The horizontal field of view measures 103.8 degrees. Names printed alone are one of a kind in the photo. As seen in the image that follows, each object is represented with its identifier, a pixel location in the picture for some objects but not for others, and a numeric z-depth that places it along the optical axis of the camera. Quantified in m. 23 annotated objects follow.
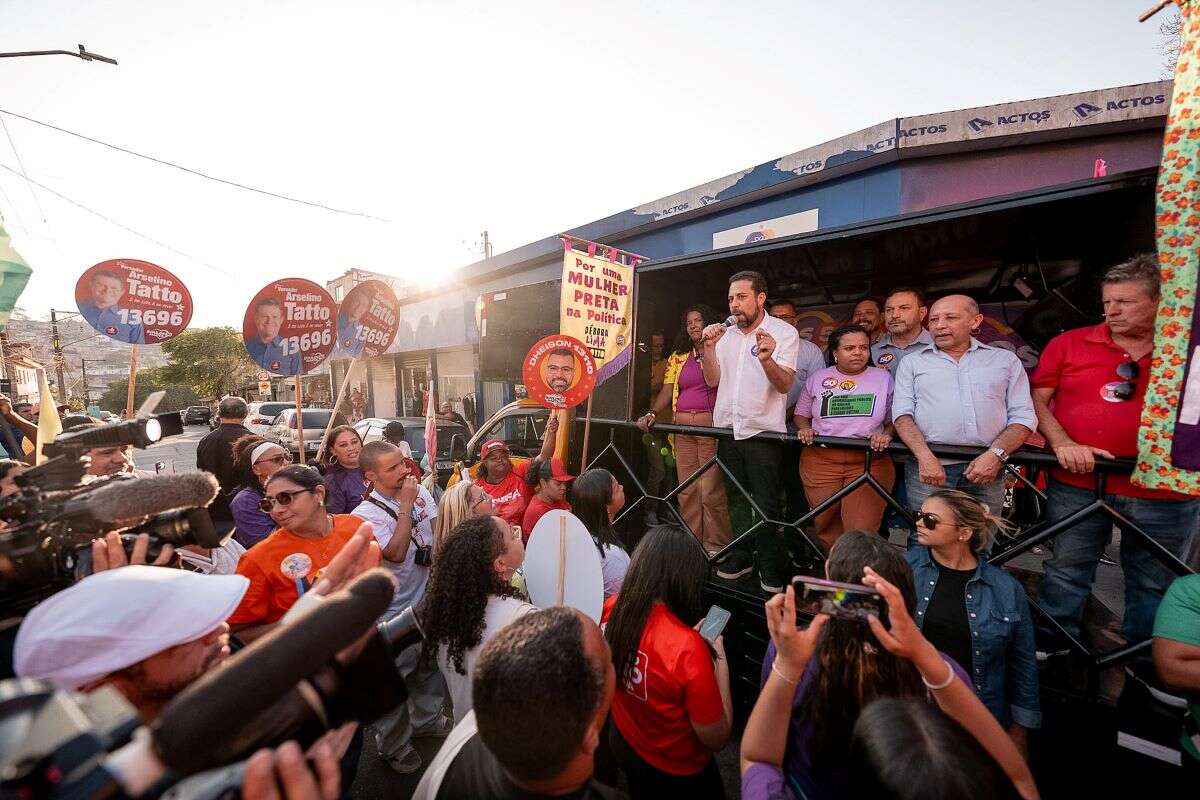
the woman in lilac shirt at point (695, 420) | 3.85
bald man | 2.50
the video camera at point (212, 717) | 0.54
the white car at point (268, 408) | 18.28
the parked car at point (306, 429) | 12.12
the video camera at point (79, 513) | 1.42
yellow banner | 4.23
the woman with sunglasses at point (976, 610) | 1.97
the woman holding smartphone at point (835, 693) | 1.41
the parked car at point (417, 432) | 8.26
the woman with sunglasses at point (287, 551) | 2.23
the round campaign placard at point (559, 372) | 3.87
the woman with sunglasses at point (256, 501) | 3.26
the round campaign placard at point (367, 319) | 5.24
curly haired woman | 1.93
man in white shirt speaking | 3.17
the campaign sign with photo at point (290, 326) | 4.52
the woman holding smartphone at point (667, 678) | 1.69
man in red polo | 2.11
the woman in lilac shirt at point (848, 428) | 3.01
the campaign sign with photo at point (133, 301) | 4.12
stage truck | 2.04
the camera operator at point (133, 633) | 1.01
